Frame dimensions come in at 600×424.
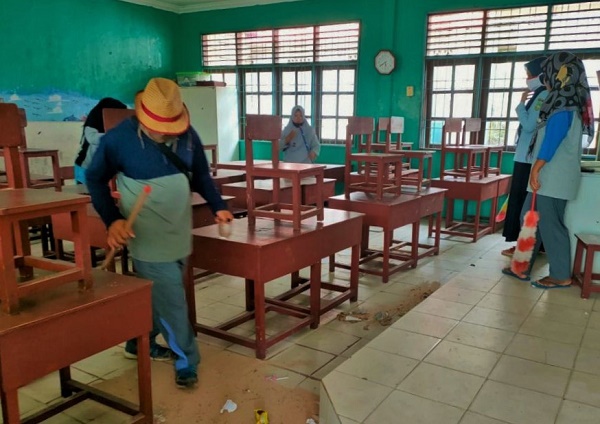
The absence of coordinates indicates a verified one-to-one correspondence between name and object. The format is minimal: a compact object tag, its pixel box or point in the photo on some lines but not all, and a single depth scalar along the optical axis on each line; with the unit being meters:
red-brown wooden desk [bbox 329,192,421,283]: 4.02
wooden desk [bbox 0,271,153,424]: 1.56
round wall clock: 6.78
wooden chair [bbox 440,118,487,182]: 5.51
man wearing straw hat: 2.16
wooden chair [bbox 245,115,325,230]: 2.89
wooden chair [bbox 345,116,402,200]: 4.08
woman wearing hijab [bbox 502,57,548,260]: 4.08
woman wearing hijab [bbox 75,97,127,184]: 3.56
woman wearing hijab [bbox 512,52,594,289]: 3.26
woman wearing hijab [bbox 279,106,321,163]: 5.88
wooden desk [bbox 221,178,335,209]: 4.29
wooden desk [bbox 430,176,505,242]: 5.44
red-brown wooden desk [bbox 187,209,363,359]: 2.68
